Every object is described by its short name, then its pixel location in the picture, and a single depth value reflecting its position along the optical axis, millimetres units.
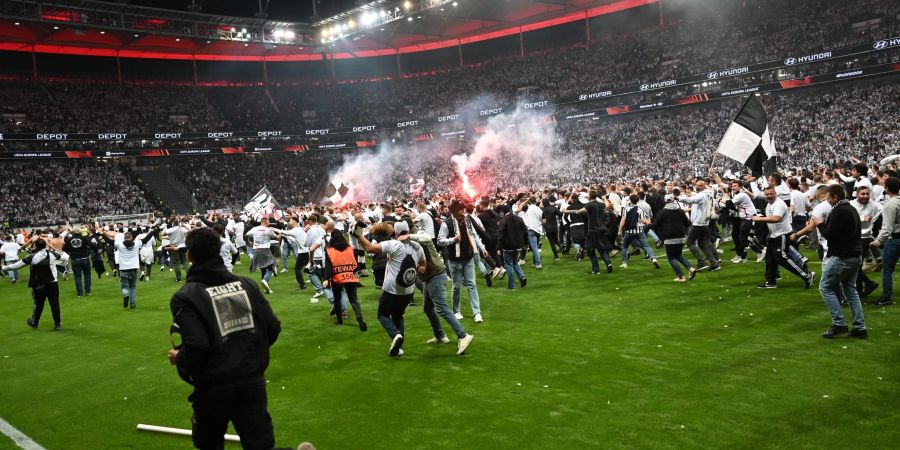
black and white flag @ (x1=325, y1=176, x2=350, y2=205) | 30141
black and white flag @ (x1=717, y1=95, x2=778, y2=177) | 12969
